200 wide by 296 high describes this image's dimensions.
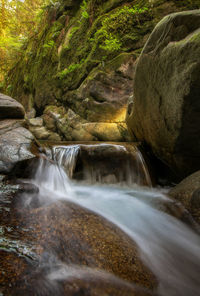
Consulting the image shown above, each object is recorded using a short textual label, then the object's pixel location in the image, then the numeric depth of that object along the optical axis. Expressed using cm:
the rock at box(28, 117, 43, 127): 1042
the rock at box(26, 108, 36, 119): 1179
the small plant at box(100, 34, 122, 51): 755
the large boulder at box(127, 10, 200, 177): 234
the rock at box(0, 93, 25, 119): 409
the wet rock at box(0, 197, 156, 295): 106
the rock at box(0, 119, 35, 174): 254
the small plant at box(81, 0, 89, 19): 890
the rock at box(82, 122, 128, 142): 704
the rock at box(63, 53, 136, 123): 752
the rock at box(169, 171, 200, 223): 229
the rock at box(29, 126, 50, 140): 976
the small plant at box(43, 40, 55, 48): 1122
